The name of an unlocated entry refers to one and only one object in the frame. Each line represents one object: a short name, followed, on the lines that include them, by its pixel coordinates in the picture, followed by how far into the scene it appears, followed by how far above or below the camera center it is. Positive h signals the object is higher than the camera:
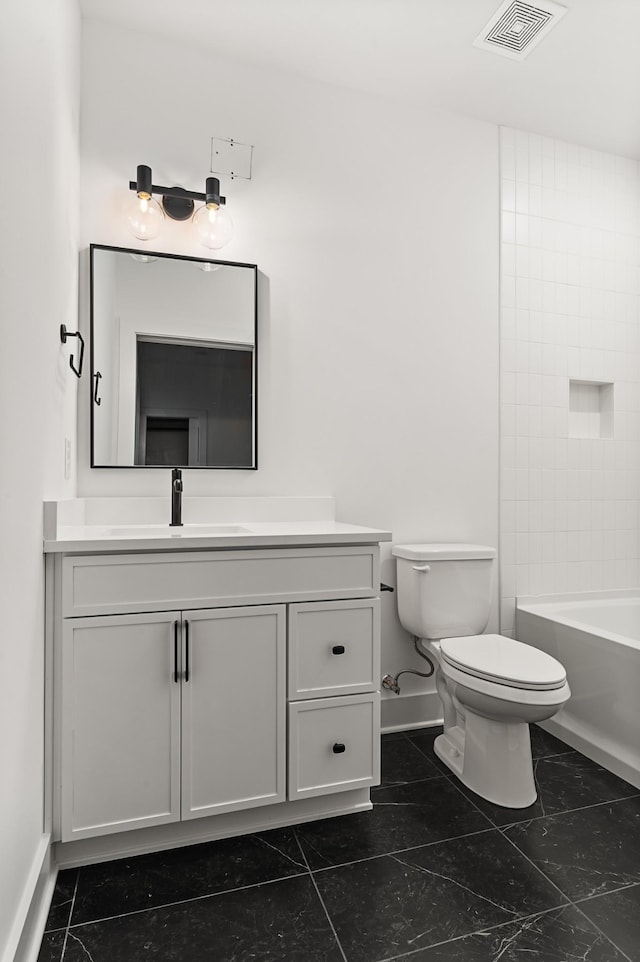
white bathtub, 1.93 -0.68
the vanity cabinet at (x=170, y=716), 1.41 -0.61
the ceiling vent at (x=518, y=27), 1.91 +1.63
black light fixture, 1.96 +1.00
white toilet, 1.67 -0.58
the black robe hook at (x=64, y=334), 1.58 +0.43
